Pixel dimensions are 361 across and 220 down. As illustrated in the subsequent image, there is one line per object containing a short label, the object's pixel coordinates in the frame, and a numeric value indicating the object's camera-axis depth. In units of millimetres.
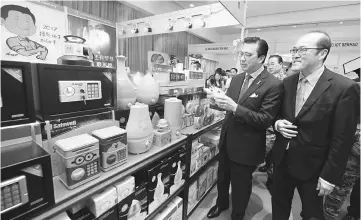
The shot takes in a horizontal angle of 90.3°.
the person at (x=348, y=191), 1723
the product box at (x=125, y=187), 945
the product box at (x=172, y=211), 1393
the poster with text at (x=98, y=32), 3719
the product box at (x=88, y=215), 836
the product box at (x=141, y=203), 1105
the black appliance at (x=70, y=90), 725
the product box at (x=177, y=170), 1385
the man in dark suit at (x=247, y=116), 1346
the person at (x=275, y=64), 2832
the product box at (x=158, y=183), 1193
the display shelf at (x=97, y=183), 698
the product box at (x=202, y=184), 1958
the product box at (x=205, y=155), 1877
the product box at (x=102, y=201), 847
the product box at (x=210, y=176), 2112
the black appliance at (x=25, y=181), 556
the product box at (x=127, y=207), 985
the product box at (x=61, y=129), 796
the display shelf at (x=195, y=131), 1556
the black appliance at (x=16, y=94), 601
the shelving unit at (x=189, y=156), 1521
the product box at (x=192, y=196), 1800
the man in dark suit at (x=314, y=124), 1070
